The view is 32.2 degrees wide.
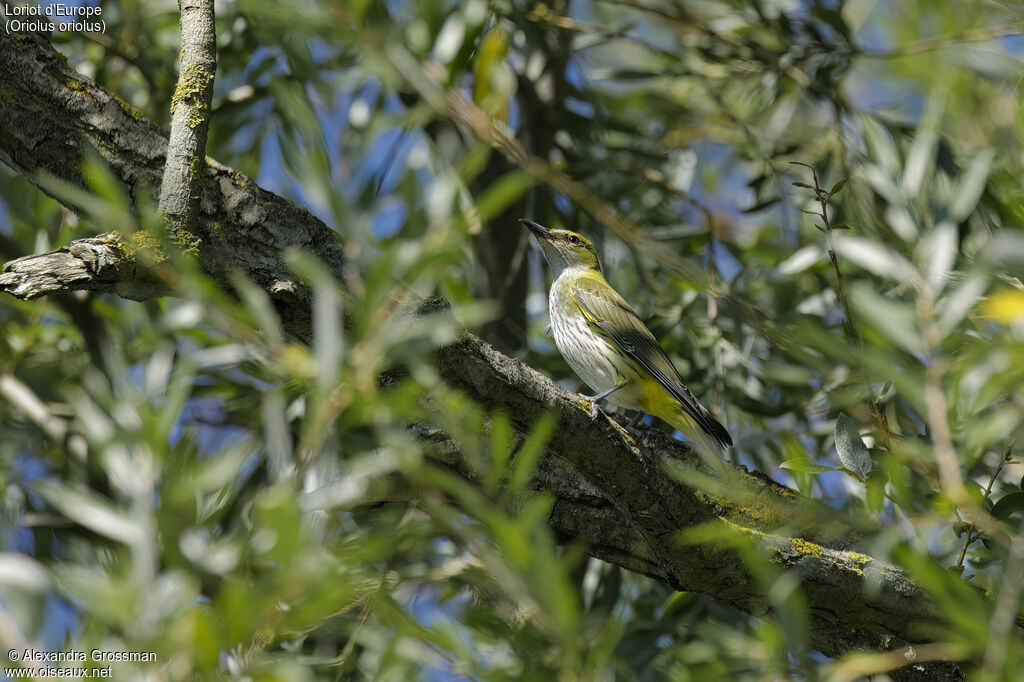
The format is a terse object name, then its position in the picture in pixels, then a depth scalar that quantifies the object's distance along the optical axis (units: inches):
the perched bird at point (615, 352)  282.8
